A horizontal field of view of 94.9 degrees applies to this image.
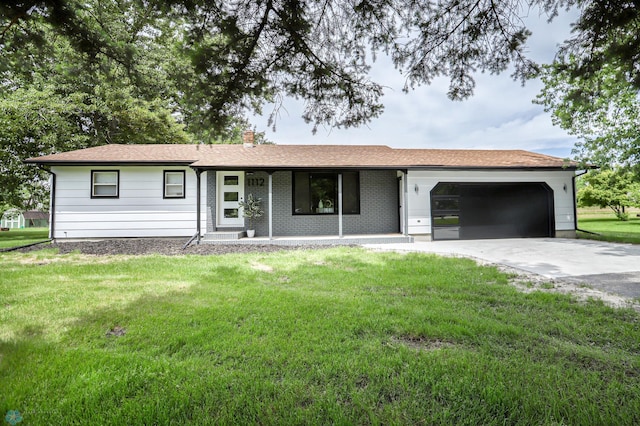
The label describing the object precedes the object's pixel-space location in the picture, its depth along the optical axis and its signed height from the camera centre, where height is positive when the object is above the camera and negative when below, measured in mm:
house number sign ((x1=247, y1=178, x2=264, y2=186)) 11039 +1513
